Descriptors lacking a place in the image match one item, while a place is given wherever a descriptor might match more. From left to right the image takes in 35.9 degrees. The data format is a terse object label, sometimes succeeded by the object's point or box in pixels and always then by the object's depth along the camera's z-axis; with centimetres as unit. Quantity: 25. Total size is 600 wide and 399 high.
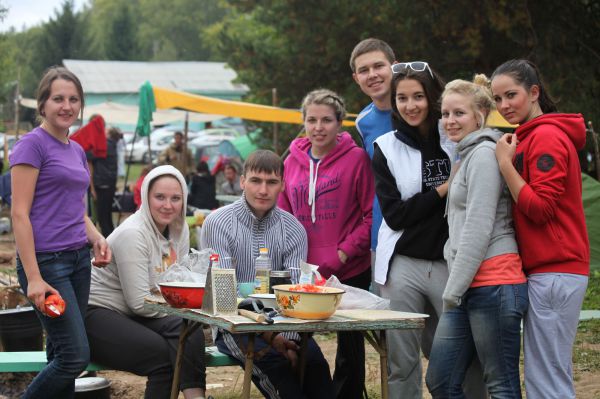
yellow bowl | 381
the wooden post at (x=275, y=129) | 1631
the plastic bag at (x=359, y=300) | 426
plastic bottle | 448
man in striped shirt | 471
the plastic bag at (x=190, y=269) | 448
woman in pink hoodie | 496
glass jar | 457
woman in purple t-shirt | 409
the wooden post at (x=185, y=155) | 1731
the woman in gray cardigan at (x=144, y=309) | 459
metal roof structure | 5856
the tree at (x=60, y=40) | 6203
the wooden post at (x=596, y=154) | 1170
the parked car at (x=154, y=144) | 3781
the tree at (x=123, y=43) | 6931
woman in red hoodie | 364
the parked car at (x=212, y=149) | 2652
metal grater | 396
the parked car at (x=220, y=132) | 3826
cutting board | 397
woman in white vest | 434
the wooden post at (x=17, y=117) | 1927
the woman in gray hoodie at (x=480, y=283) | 374
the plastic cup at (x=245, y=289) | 455
